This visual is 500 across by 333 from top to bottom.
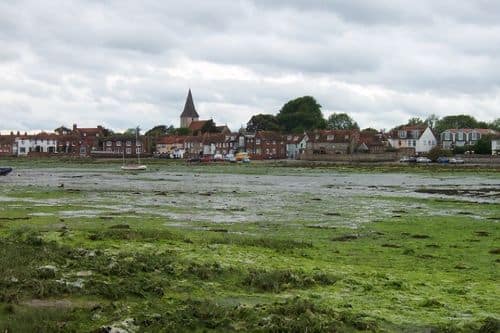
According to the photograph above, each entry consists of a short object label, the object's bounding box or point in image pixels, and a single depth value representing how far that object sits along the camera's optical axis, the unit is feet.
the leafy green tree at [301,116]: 612.29
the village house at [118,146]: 605.93
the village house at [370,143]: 485.44
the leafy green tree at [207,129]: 651.25
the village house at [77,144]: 617.62
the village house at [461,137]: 518.78
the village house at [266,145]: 549.95
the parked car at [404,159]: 410.19
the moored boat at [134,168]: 352.69
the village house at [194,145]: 585.63
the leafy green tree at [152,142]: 634.84
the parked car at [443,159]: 395.34
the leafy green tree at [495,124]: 625.90
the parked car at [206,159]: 474.90
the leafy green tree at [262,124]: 621.72
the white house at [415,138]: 535.19
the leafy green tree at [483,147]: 442.50
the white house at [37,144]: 638.94
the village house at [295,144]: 526.45
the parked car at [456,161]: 384.80
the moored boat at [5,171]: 270.46
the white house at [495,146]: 438.65
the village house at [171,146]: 579.19
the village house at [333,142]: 497.87
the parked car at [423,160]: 404.36
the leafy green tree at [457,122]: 620.08
